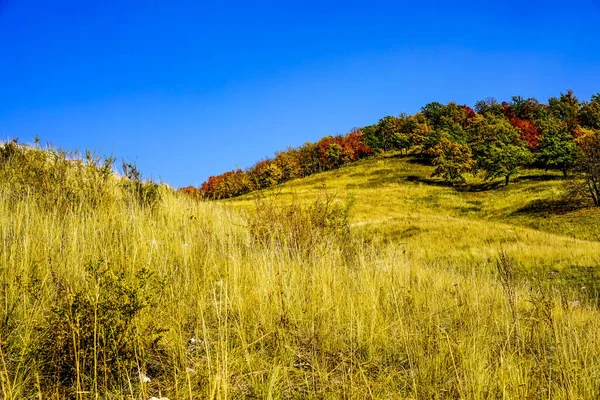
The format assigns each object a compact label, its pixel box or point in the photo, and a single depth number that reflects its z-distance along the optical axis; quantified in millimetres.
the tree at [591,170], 35219
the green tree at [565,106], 87000
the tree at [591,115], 75562
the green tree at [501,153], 53312
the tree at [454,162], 59719
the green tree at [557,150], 52531
